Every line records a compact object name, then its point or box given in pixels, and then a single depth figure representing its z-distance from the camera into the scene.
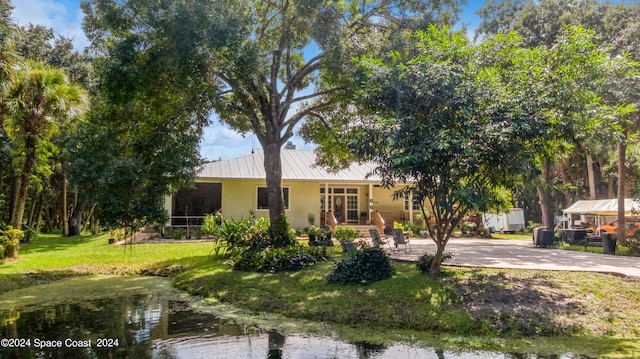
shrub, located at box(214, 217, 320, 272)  11.37
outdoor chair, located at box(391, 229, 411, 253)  13.58
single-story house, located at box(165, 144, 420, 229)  22.09
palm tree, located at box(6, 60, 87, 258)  13.81
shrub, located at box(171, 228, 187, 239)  19.92
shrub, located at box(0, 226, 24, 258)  13.97
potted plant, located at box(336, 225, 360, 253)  17.80
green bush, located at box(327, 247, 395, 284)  9.45
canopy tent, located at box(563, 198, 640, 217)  18.27
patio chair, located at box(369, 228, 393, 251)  12.88
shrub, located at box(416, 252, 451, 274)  9.78
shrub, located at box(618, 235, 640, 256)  13.48
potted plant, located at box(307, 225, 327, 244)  13.66
